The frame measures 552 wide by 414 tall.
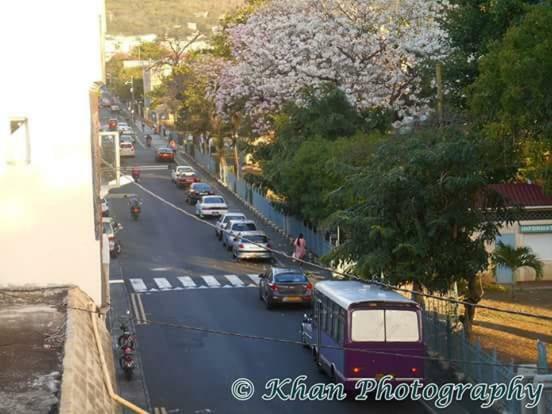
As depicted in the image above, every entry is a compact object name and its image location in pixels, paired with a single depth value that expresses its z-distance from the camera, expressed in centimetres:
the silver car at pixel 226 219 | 4841
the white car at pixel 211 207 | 5534
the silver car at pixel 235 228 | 4575
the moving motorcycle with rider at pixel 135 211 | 5542
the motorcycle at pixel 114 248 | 4422
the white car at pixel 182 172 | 6893
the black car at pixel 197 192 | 6091
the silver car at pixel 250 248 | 4359
